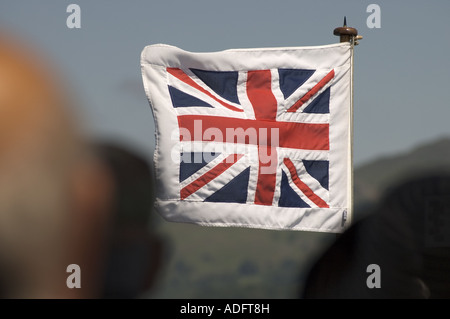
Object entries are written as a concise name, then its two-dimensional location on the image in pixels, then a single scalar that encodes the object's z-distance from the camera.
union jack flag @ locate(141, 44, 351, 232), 11.01
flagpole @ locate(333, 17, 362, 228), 11.23
